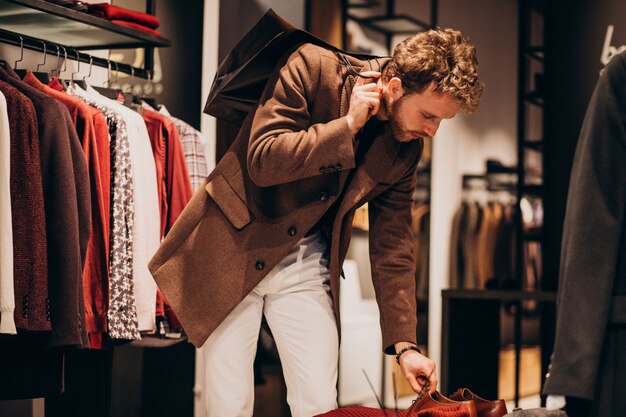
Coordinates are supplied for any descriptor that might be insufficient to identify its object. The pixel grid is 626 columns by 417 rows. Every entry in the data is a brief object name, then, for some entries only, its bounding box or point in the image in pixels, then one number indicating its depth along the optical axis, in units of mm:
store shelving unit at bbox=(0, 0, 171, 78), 3043
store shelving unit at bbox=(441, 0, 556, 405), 4238
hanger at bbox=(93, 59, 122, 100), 3484
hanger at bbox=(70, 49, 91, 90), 3329
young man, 2102
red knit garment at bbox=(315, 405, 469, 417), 1877
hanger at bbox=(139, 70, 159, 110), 3693
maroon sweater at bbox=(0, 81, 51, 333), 2595
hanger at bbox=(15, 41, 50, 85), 3104
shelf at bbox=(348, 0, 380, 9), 4922
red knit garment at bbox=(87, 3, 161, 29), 3311
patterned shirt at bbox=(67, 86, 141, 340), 3027
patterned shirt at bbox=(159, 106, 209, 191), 3629
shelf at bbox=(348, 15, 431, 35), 5043
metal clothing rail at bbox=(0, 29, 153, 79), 3047
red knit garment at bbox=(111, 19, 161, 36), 3369
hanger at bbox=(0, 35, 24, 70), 2843
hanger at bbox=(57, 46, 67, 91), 3224
